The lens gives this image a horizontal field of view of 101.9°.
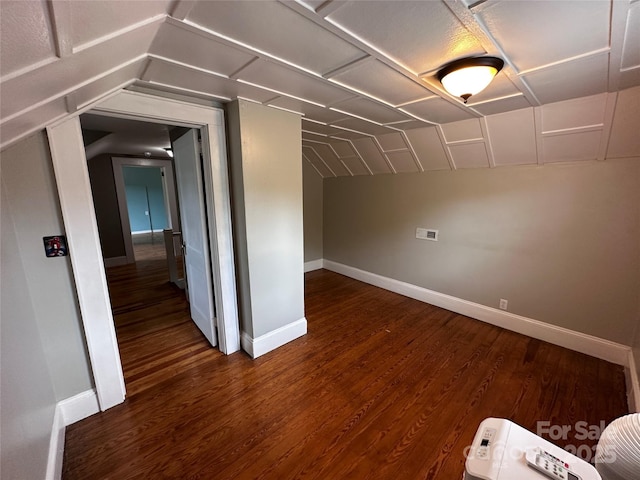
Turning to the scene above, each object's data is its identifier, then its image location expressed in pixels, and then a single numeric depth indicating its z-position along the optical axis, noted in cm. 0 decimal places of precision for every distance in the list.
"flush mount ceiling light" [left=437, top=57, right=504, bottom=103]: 130
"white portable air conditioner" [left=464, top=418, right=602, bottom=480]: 82
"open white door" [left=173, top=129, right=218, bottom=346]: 226
